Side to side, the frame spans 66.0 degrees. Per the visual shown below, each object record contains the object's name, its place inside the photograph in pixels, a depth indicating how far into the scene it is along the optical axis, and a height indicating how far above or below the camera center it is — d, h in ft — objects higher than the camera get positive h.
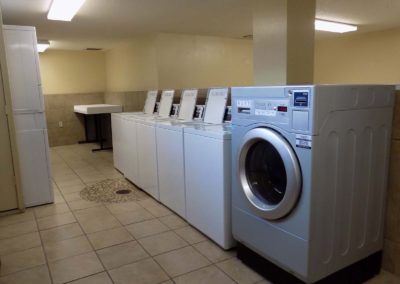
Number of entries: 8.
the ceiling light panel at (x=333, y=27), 16.28 +3.38
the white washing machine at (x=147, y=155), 11.03 -2.26
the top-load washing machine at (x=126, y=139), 13.04 -1.99
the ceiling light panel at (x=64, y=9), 10.63 +3.20
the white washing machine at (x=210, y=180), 7.36 -2.25
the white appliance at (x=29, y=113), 10.07 -0.52
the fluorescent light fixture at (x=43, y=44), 18.09 +3.10
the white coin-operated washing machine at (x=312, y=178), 5.22 -1.69
